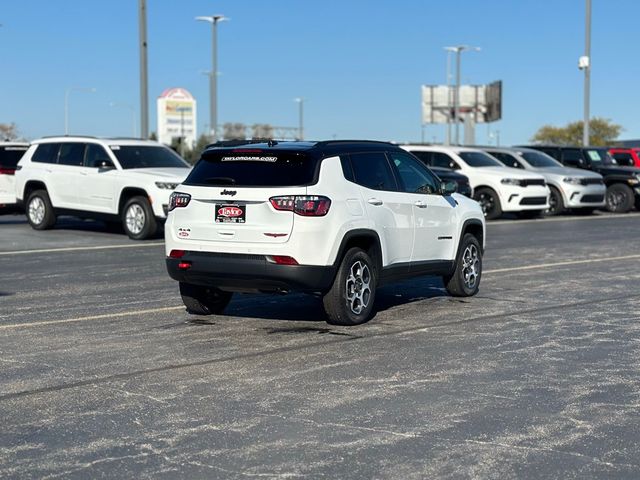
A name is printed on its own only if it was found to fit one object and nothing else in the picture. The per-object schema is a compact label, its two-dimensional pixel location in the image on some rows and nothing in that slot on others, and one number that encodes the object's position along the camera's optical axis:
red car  33.75
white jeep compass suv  9.59
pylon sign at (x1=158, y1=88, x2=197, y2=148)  134.50
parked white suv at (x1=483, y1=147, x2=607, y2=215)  28.28
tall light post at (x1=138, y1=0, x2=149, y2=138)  27.92
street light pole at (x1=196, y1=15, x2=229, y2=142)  45.34
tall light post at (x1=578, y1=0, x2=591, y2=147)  42.19
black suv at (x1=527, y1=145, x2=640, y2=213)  30.67
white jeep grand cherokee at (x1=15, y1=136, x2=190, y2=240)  19.78
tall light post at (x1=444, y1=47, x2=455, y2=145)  81.26
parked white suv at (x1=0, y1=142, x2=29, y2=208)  23.12
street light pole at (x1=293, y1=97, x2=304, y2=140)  97.25
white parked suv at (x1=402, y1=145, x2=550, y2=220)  26.25
